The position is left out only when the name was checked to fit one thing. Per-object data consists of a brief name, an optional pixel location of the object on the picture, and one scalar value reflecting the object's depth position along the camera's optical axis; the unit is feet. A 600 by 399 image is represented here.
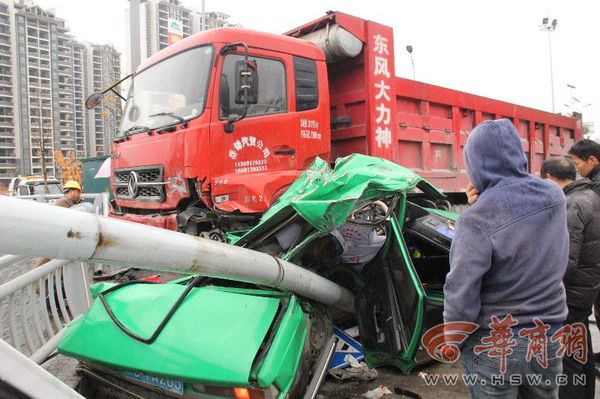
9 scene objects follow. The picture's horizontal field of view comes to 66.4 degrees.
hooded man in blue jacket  5.50
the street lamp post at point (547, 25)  76.06
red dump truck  14.35
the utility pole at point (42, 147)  75.12
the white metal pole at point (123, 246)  3.65
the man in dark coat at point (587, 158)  10.49
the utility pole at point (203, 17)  46.90
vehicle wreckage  6.08
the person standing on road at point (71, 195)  19.75
